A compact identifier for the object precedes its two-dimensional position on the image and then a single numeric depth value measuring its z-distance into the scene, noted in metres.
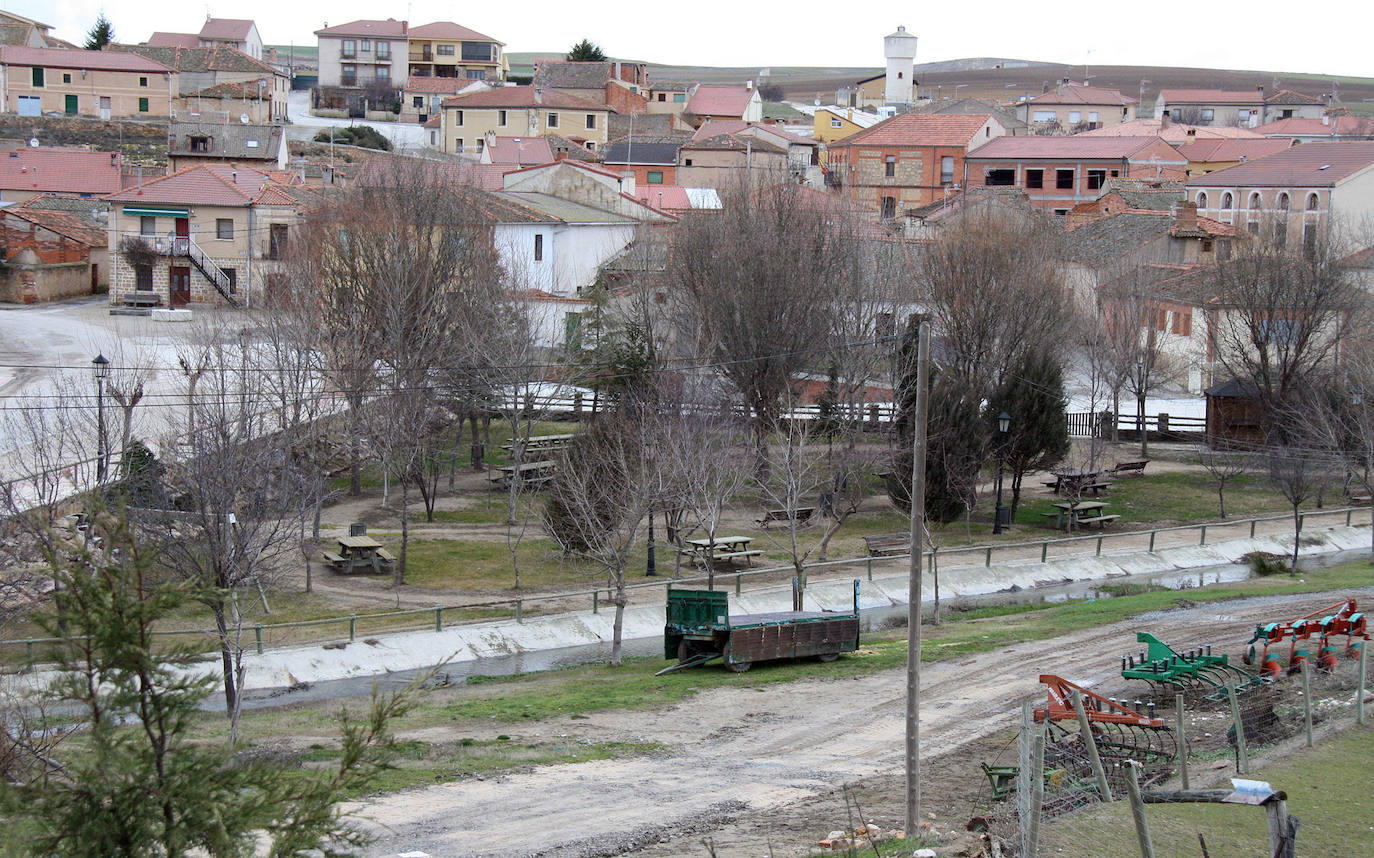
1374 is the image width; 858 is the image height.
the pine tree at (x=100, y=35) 143.07
